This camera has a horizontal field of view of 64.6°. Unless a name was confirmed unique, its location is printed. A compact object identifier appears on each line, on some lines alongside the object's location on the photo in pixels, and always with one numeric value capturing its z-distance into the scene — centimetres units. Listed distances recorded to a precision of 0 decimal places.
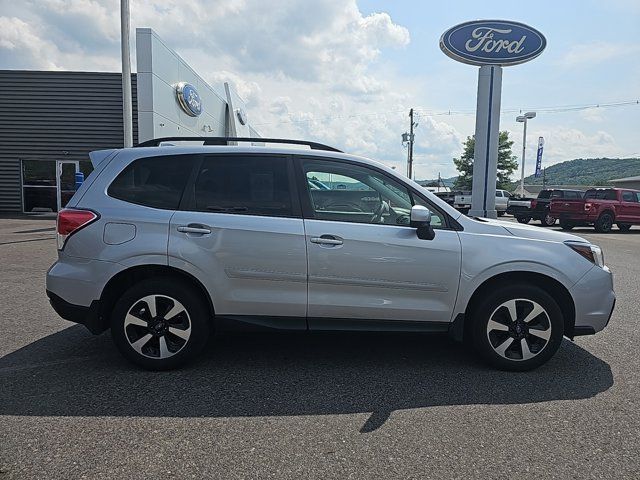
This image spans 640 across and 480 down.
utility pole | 5216
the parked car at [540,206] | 2038
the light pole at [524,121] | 4890
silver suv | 402
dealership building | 2062
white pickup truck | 2884
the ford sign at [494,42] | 1455
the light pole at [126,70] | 1404
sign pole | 1566
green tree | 6234
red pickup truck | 1973
